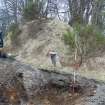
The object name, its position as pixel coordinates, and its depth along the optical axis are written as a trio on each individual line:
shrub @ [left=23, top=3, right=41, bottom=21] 16.22
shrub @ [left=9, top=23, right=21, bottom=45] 15.87
